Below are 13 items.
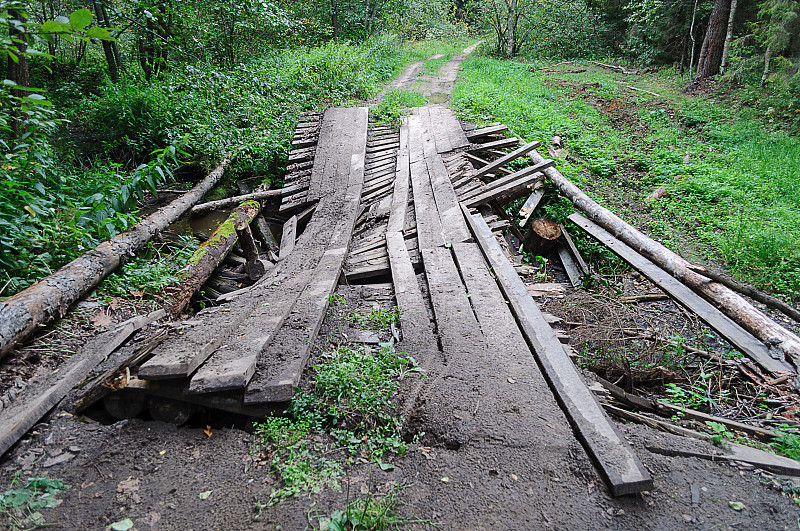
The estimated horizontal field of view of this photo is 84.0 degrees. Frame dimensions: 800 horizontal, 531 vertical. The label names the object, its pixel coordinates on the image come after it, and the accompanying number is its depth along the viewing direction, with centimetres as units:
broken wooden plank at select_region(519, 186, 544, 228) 685
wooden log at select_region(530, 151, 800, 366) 367
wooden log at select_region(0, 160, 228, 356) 351
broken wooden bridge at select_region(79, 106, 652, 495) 283
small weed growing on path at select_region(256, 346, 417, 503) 248
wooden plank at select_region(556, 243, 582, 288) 586
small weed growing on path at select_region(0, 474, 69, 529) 214
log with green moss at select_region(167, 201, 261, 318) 505
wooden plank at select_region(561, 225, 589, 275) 598
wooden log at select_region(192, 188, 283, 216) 725
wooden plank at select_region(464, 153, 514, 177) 830
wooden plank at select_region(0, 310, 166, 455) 271
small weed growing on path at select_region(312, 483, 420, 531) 212
